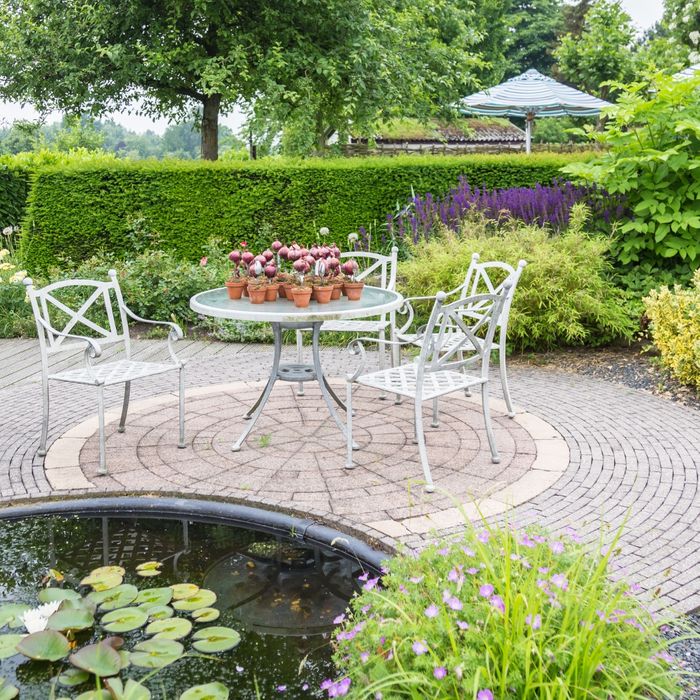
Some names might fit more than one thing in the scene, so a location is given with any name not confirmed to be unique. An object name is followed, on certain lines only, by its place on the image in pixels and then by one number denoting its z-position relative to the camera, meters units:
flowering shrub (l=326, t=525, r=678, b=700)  1.98
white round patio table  4.14
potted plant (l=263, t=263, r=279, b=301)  4.46
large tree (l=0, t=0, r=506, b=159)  12.55
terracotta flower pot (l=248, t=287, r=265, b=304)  4.46
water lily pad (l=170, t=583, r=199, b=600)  2.98
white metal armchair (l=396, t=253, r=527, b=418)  4.51
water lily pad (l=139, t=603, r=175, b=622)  2.82
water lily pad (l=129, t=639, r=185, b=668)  2.54
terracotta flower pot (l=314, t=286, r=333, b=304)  4.41
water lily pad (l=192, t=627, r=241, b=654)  2.65
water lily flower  2.68
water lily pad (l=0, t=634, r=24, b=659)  2.56
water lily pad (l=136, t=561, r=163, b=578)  3.20
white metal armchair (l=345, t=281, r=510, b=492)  3.86
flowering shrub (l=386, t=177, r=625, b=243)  7.56
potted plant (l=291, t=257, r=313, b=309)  4.30
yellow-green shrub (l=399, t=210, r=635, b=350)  6.46
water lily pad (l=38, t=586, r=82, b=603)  2.89
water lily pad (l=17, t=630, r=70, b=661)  2.54
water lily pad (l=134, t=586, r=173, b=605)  2.92
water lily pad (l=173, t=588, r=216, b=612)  2.90
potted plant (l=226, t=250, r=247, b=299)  4.58
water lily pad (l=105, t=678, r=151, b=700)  2.33
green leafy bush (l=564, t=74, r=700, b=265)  6.66
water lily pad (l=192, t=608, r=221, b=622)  2.82
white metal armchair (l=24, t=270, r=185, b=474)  4.17
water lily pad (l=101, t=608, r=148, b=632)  2.74
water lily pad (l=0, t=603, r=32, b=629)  2.75
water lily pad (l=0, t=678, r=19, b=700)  2.37
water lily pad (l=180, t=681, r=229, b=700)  2.39
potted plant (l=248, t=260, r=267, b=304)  4.47
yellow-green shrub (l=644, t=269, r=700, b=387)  5.57
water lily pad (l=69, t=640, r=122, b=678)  2.45
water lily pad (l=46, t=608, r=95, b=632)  2.68
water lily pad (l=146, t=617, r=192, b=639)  2.71
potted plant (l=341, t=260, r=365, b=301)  4.52
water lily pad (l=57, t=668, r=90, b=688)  2.47
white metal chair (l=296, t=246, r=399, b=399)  5.39
